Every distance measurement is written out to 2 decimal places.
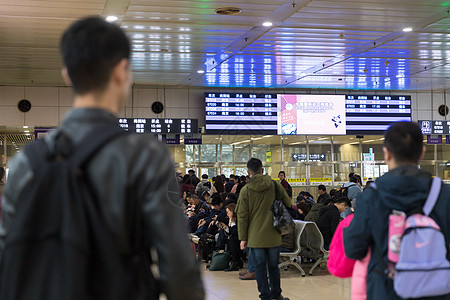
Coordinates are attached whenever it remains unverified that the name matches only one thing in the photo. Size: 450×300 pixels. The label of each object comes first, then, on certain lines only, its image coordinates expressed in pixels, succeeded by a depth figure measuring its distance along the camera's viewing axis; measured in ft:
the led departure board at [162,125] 51.98
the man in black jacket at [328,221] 30.27
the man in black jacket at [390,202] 8.64
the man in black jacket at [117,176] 4.47
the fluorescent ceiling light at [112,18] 32.22
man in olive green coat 22.07
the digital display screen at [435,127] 59.06
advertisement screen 55.93
